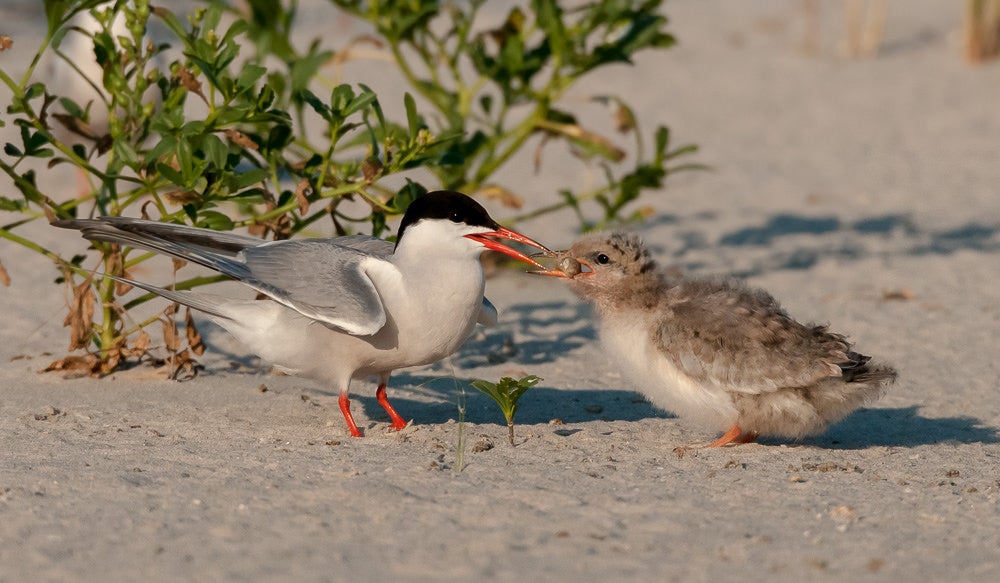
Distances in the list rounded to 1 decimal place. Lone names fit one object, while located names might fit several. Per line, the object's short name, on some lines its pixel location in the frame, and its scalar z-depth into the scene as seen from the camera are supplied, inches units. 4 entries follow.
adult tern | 354.0
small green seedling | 356.5
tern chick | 350.0
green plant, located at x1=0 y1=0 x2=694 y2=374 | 376.2
